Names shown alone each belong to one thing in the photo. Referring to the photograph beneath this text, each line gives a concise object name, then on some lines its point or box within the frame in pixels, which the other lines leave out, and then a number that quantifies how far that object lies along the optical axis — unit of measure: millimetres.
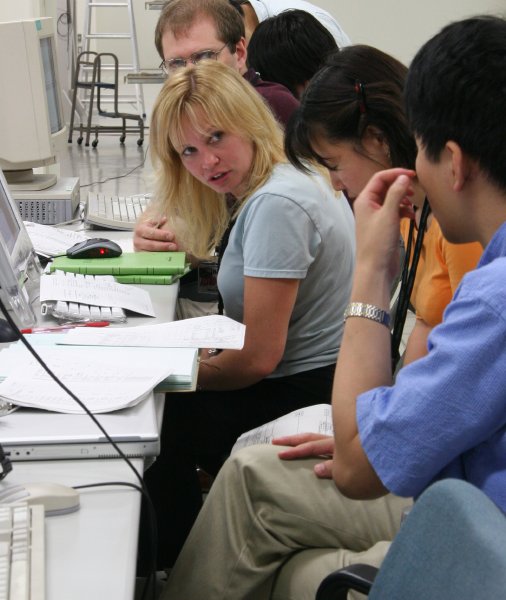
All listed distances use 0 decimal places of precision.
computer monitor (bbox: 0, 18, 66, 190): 4607
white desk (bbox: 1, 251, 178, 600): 2926
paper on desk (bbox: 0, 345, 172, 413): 3548
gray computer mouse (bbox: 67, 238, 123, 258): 4283
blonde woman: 3981
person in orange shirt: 3739
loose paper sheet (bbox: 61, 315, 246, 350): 3786
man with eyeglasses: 4618
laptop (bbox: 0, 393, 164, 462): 3469
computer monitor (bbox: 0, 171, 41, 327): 3884
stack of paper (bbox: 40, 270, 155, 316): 4006
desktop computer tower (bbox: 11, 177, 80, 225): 4699
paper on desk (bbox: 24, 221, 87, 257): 4386
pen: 3865
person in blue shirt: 3036
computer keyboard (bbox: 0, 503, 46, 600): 2772
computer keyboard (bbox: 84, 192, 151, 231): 4657
